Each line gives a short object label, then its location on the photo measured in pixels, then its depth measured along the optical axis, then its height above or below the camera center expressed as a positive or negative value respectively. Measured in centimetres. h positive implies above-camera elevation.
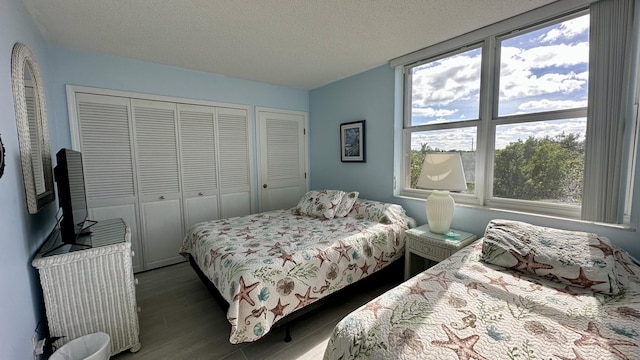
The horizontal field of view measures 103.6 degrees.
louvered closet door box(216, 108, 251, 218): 340 +4
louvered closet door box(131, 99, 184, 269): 288 -17
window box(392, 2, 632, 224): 187 +42
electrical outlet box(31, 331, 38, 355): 137 -95
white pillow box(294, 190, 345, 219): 292 -50
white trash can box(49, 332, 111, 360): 144 -107
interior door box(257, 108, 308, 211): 377 +9
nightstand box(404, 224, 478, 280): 211 -74
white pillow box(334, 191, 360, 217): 294 -49
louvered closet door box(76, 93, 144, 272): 258 +11
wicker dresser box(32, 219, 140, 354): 150 -77
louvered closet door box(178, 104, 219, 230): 314 +2
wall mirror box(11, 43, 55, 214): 142 +27
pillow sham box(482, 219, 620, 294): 134 -57
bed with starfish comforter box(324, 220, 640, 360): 94 -69
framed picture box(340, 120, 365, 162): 332 +27
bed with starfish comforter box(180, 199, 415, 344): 161 -73
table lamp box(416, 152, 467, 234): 208 -20
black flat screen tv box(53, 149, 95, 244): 148 -16
